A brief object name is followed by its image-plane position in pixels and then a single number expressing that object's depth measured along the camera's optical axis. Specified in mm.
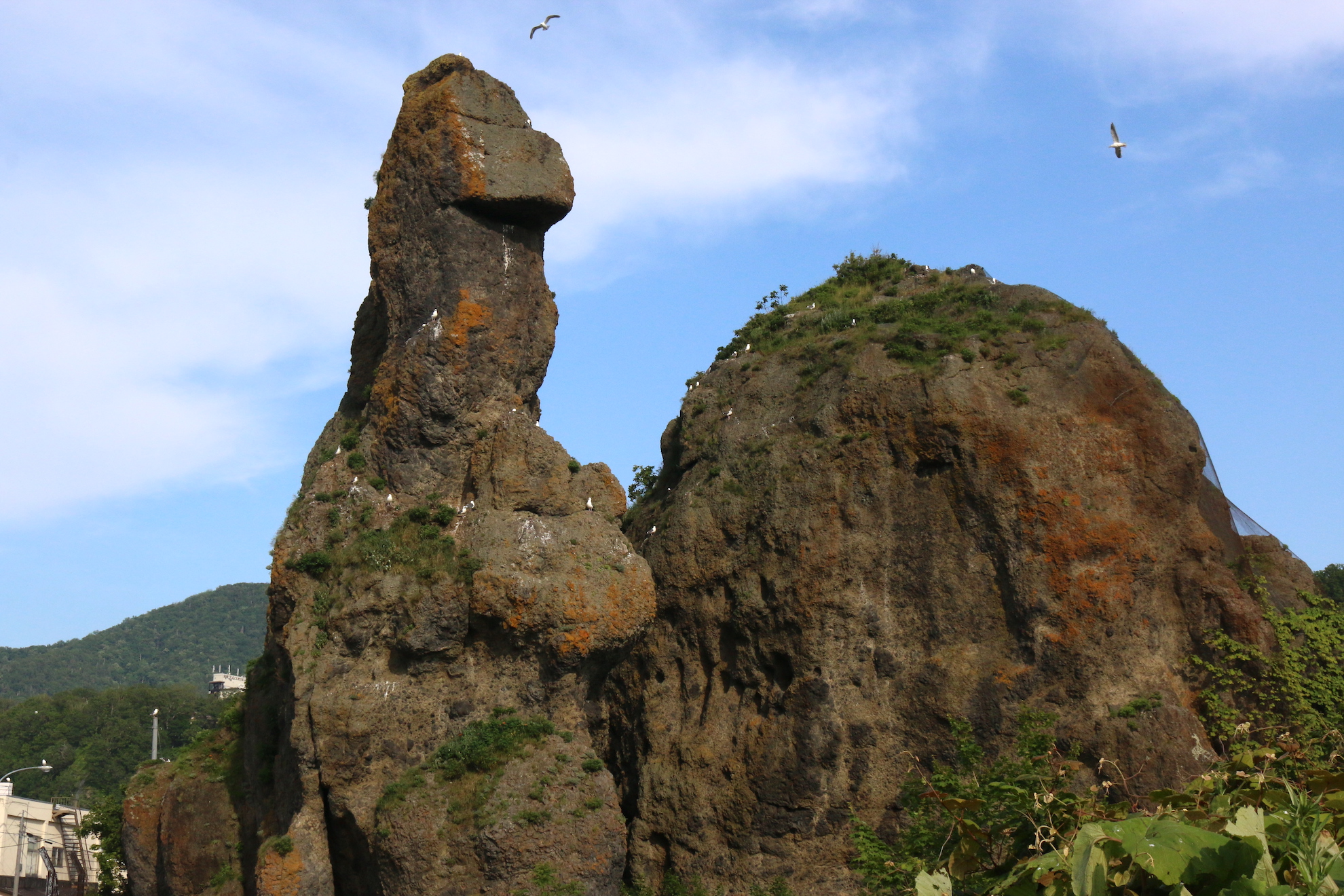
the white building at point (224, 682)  119950
